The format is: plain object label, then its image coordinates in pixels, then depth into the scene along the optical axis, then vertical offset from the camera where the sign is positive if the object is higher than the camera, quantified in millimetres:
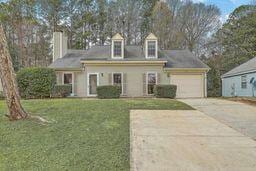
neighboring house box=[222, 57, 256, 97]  10997 +312
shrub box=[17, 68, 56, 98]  9184 +210
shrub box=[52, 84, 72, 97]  10262 -336
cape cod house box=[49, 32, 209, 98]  11002 +991
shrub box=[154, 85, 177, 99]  9928 -415
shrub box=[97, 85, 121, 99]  9920 -464
